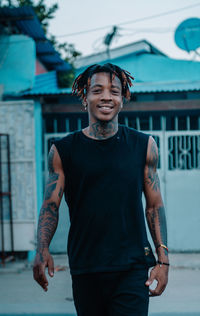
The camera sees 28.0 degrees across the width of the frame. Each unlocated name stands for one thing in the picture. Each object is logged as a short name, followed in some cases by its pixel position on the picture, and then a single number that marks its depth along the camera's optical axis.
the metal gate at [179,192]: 6.82
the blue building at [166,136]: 6.55
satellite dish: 9.04
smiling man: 2.13
